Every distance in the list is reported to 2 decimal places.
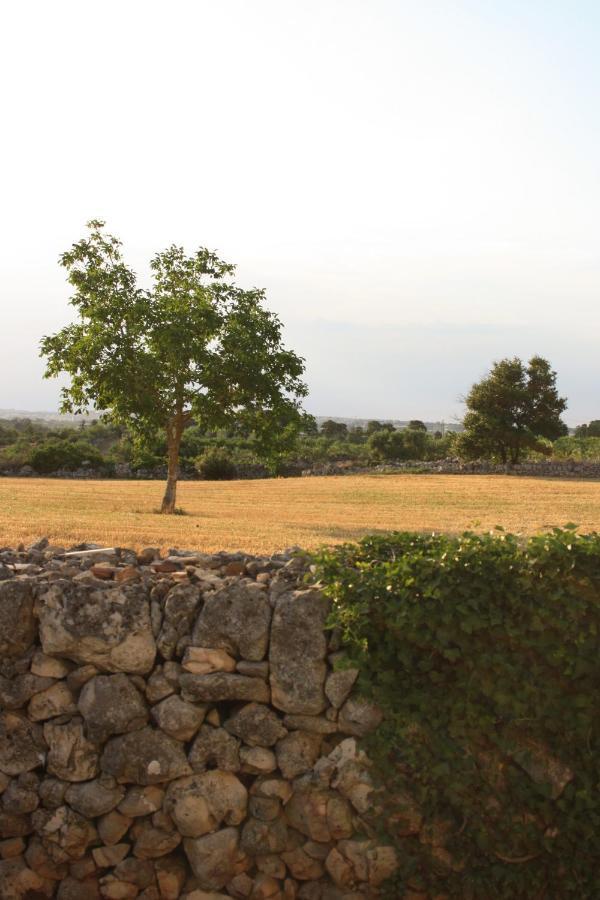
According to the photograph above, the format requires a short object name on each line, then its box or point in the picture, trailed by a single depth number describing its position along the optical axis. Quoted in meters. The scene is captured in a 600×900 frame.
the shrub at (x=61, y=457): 50.50
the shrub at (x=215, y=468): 51.25
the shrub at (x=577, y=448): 55.47
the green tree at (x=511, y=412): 52.72
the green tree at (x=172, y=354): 23.69
